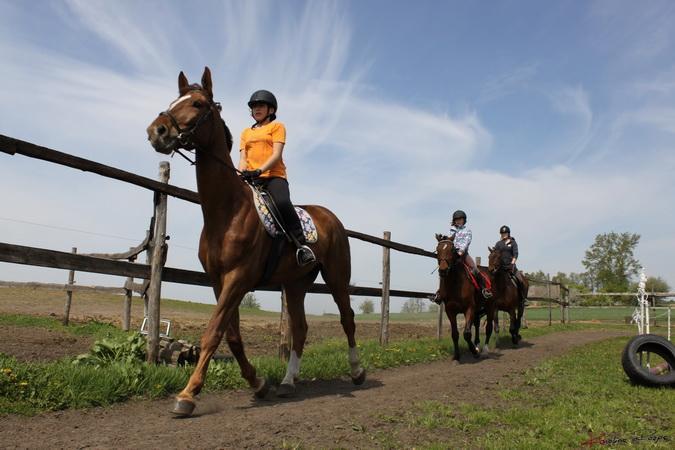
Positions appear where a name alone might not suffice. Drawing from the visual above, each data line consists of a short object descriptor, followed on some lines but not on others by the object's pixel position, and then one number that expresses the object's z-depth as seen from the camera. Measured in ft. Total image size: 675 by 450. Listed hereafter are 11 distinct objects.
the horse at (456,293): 33.53
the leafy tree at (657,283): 270.42
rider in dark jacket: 44.80
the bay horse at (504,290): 41.68
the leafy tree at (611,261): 245.65
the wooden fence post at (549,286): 81.43
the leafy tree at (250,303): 151.53
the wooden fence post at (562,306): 86.50
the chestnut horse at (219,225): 15.14
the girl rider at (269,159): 18.58
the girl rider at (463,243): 34.01
